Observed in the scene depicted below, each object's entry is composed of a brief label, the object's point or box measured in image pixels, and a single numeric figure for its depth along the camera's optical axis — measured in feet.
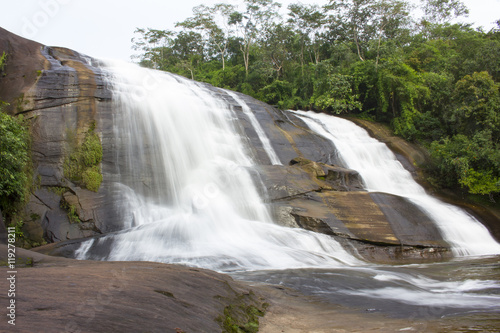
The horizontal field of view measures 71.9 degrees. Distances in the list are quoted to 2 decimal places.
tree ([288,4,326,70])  102.89
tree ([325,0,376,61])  99.45
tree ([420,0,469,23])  137.90
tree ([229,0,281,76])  120.78
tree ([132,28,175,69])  141.90
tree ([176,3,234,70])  128.73
